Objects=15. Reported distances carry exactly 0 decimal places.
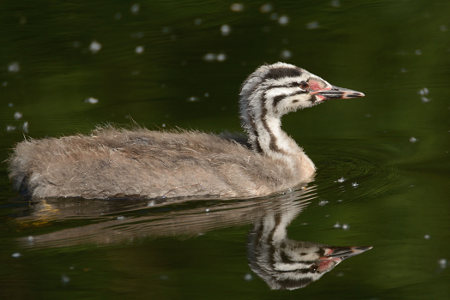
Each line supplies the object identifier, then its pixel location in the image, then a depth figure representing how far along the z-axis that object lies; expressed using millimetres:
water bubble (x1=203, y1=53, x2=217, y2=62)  14891
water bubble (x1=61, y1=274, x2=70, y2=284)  8086
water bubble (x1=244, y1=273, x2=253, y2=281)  8055
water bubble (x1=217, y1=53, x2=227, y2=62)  14841
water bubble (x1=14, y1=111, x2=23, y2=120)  12734
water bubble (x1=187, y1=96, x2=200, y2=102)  13250
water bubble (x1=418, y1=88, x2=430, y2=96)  12969
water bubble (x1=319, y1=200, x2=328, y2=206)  9848
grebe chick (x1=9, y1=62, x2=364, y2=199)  10125
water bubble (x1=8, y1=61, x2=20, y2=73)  14852
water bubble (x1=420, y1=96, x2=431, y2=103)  12734
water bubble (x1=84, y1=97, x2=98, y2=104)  13305
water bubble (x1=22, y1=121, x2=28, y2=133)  12305
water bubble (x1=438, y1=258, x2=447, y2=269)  8164
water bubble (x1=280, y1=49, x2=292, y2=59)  14609
